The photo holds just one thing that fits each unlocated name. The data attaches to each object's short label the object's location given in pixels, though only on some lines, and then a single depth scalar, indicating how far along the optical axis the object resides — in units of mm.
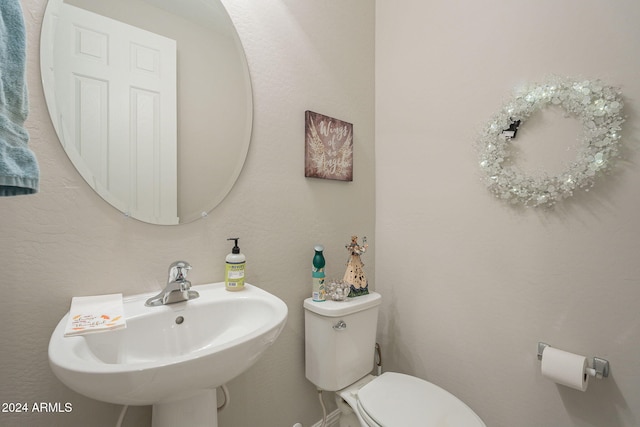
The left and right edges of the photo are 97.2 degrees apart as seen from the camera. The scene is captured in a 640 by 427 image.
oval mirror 785
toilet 970
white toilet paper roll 960
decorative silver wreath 968
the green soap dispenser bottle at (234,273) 966
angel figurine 1284
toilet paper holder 980
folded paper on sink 644
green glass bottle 1232
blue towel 499
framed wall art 1301
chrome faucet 833
